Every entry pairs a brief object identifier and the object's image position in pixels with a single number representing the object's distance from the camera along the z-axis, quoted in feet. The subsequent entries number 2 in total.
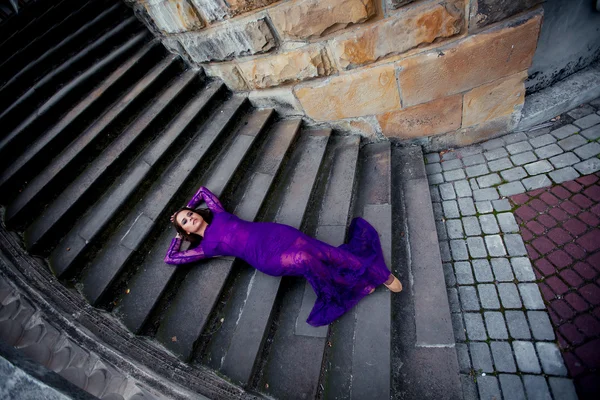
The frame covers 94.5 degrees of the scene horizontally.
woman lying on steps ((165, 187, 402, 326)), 7.29
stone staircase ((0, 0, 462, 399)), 6.71
